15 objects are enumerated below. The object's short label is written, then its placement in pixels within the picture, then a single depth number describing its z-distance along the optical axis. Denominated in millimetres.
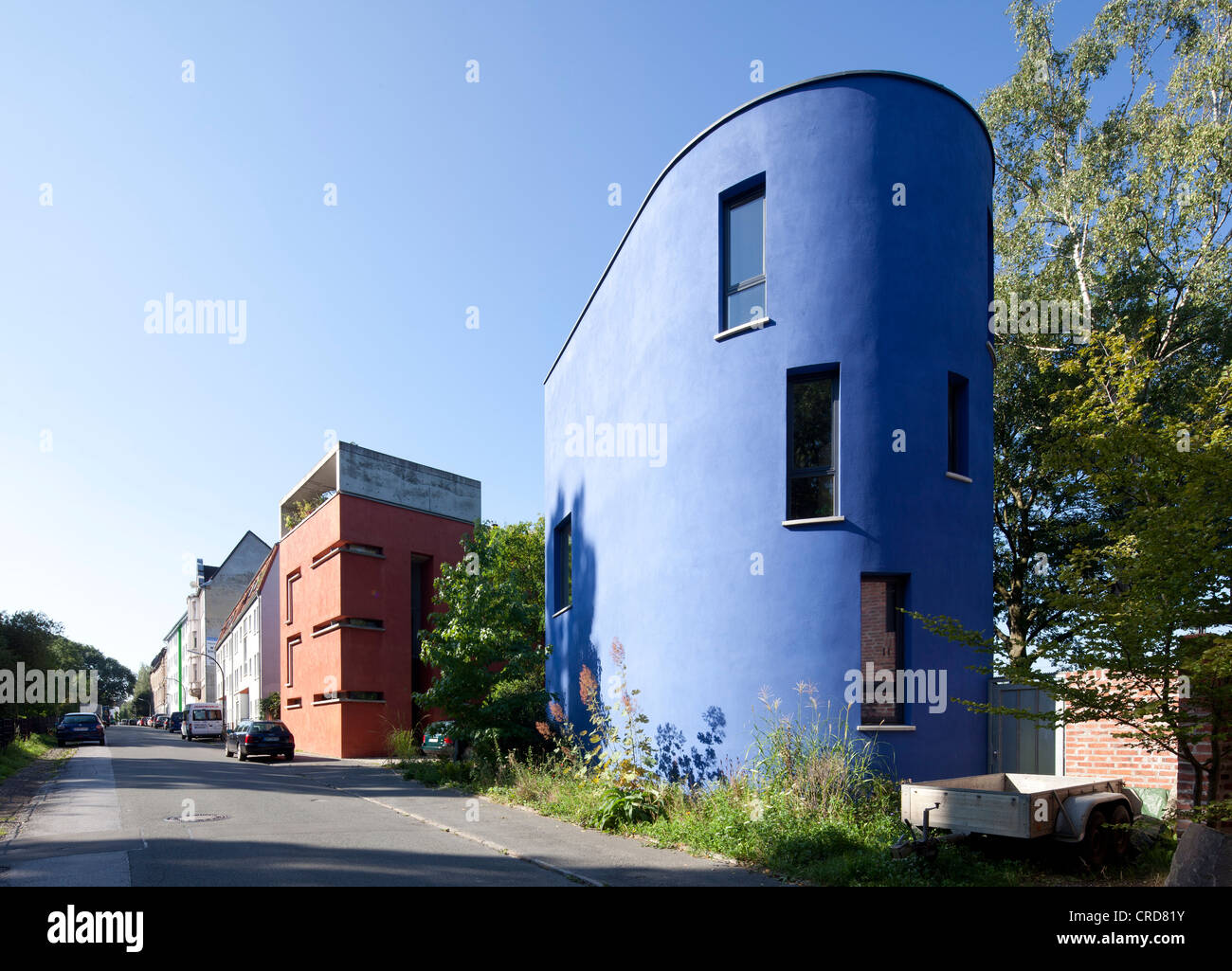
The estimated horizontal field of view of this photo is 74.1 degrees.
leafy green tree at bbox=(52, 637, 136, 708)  122238
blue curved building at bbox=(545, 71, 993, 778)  10875
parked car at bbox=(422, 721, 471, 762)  20250
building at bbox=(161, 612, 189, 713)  94938
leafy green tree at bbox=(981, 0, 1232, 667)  19641
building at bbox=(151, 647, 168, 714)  115081
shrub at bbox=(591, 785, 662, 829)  11375
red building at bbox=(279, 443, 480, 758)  28688
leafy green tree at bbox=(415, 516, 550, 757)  17922
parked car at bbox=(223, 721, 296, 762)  27875
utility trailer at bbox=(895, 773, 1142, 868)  7719
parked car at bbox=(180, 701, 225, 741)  47344
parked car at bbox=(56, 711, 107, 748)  39938
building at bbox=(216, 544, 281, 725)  43344
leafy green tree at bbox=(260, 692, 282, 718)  38156
